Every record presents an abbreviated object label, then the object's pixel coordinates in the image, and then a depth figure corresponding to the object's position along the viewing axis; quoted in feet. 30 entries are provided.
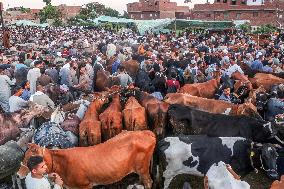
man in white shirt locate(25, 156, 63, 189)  14.43
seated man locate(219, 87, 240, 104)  34.04
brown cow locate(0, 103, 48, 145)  26.30
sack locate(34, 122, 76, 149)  23.57
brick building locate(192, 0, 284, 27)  172.96
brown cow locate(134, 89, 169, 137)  28.90
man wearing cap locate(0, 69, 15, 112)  35.27
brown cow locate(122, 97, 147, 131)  27.99
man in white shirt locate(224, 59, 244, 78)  43.28
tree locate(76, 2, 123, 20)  251.39
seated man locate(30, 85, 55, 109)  29.50
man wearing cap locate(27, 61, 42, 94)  37.40
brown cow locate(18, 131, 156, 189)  21.26
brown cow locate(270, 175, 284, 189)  16.53
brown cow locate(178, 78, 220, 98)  37.47
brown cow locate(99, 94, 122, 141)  27.20
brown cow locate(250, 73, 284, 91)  40.02
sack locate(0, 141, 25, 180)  22.33
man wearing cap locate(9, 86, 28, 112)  29.70
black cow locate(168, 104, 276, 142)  26.22
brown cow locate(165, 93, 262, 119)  30.35
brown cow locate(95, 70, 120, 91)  40.57
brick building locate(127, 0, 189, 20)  225.97
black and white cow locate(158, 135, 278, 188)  23.18
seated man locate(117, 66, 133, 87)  40.52
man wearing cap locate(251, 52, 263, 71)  48.87
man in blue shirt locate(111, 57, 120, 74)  48.86
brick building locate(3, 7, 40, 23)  230.50
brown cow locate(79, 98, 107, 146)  26.27
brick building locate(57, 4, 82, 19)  332.88
